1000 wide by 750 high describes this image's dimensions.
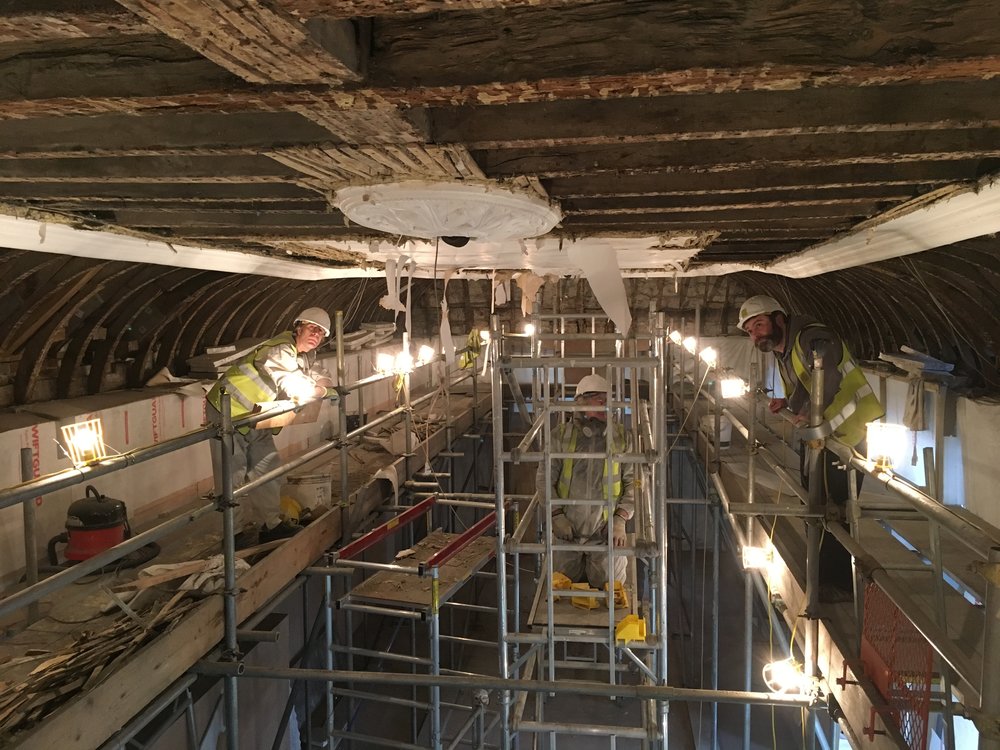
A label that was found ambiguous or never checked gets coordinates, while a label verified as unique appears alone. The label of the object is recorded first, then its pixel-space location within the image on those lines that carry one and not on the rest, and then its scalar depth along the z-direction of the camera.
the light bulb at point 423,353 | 7.10
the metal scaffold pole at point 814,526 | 2.92
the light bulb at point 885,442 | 2.31
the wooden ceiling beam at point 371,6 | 1.22
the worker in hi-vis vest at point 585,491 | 4.54
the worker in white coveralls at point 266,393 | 4.45
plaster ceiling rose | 2.60
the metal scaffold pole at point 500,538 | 3.53
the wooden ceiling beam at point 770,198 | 3.05
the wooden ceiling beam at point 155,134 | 2.18
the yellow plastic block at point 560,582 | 4.23
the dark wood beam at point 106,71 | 1.71
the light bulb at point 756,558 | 3.93
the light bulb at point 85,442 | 2.59
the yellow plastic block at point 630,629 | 3.57
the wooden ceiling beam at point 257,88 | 1.54
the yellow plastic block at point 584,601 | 4.05
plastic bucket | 4.89
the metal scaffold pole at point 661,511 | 3.34
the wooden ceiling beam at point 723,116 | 1.92
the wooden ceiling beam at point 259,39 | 1.23
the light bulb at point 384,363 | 5.84
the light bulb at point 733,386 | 4.54
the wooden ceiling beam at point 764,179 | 2.64
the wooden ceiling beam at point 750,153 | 2.26
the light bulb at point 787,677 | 3.03
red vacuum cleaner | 4.44
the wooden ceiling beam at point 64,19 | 1.28
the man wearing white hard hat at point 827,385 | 3.43
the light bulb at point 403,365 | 5.37
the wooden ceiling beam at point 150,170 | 2.65
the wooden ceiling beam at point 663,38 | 1.42
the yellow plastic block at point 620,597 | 4.11
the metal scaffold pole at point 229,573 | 3.06
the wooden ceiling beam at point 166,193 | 3.05
